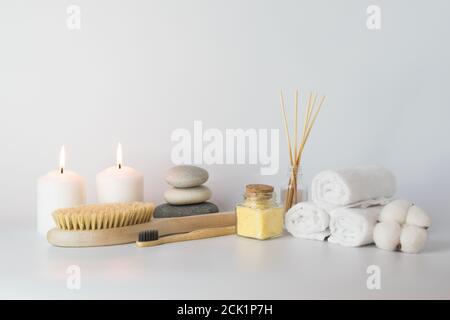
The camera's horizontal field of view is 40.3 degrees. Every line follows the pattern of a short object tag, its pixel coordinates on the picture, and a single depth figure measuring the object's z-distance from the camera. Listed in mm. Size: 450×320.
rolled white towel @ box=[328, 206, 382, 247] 1189
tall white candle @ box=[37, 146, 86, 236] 1327
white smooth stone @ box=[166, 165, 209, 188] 1393
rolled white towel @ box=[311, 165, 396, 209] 1220
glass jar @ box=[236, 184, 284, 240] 1257
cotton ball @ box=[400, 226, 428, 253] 1141
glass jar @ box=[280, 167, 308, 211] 1401
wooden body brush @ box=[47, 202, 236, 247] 1193
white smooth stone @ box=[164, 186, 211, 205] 1395
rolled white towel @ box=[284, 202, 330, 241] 1252
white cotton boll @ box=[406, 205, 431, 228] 1141
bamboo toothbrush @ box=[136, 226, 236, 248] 1207
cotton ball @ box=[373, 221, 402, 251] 1162
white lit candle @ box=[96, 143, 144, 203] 1371
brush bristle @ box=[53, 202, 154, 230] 1188
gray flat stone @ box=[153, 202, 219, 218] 1377
